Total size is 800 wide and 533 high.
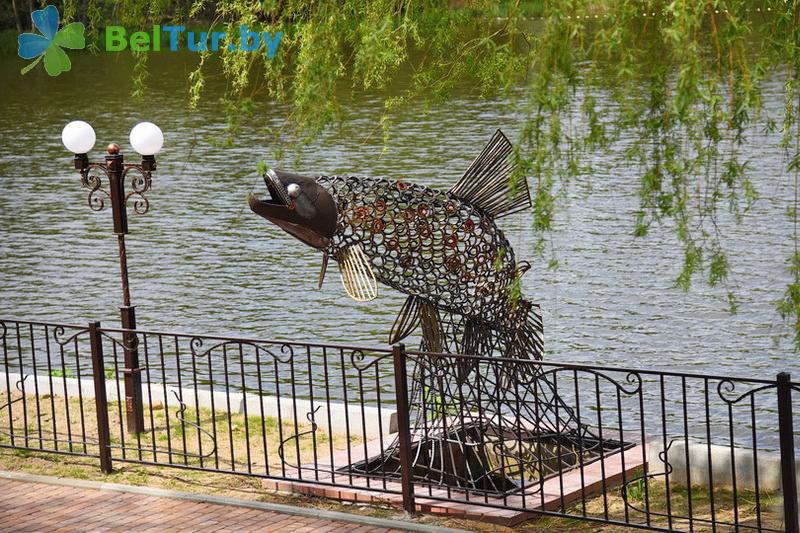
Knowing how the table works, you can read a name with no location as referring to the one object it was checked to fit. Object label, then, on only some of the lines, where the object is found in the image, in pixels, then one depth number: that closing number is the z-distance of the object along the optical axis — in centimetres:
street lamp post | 1851
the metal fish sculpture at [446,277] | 1460
